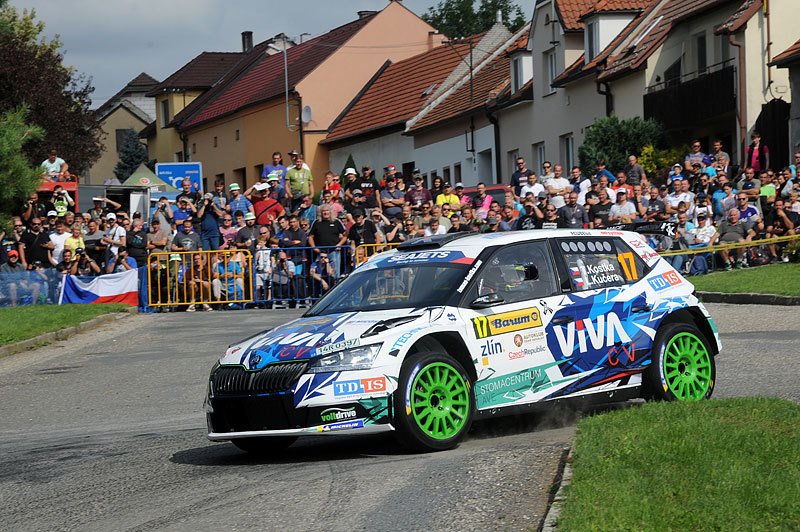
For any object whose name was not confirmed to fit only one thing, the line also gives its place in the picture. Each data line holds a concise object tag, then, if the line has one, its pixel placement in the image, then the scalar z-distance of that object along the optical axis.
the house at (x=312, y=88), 67.19
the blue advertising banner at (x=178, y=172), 49.03
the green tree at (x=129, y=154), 100.62
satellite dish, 66.50
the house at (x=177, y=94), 86.81
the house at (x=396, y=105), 60.47
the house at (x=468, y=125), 54.22
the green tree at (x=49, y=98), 46.72
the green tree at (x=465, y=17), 116.25
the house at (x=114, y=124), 112.00
